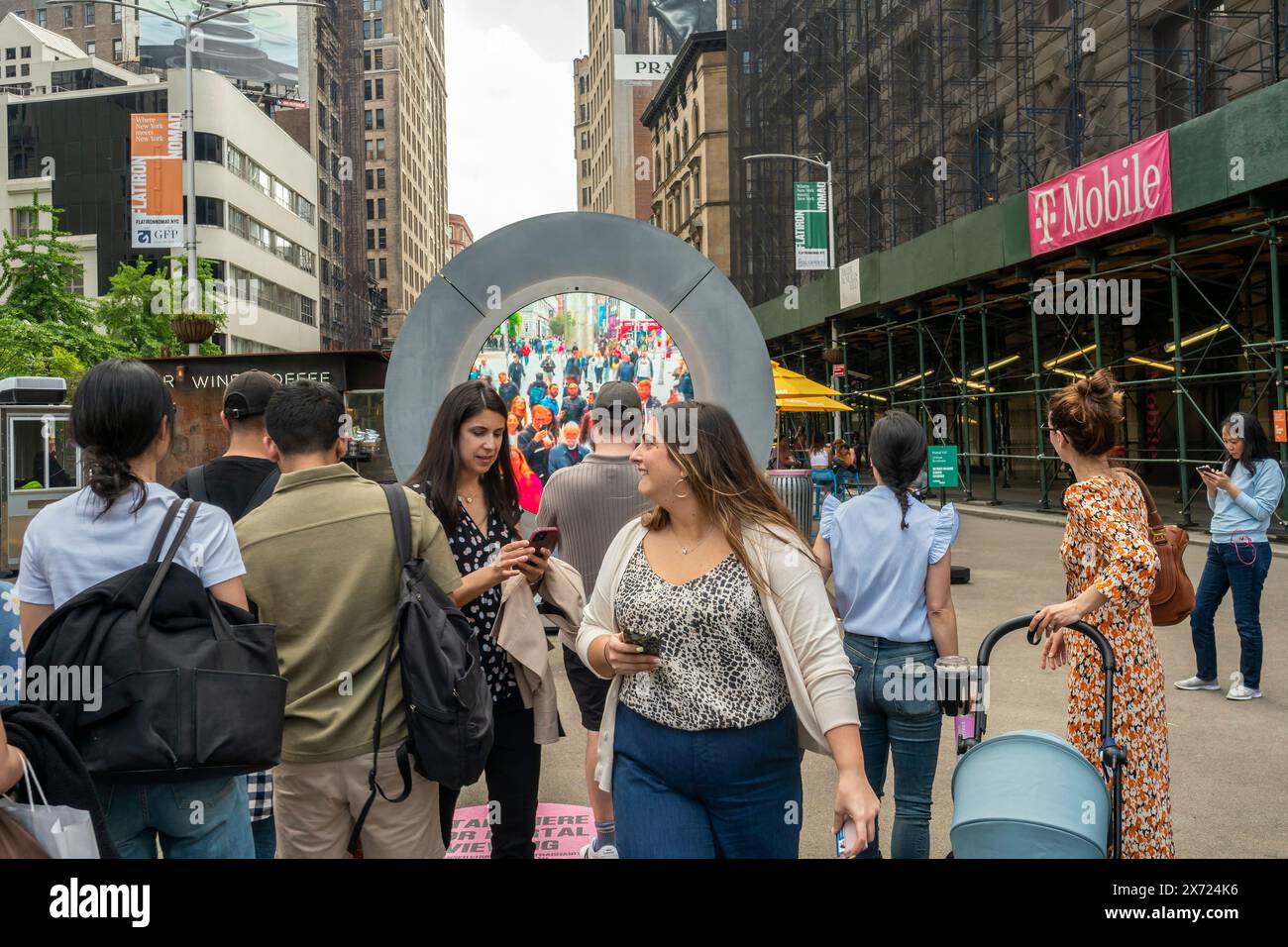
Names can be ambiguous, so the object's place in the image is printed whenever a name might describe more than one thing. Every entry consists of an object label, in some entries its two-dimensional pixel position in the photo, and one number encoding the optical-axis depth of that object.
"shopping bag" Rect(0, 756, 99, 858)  1.88
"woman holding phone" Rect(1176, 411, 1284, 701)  6.55
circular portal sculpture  5.49
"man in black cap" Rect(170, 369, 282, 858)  3.76
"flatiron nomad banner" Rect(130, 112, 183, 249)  21.67
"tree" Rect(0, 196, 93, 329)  21.92
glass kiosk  10.66
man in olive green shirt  2.67
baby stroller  2.44
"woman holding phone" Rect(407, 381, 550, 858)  3.39
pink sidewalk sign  4.33
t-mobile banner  14.41
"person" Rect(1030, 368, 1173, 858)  3.28
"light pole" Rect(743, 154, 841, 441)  22.31
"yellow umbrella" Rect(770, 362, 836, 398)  16.88
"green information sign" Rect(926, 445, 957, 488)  15.12
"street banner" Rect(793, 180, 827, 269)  22.34
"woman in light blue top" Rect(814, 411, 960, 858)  3.50
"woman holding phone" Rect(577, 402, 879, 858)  2.55
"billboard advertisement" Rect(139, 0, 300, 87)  54.84
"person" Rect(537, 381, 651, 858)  4.25
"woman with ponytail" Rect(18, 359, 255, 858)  2.32
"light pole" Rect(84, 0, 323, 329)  21.25
